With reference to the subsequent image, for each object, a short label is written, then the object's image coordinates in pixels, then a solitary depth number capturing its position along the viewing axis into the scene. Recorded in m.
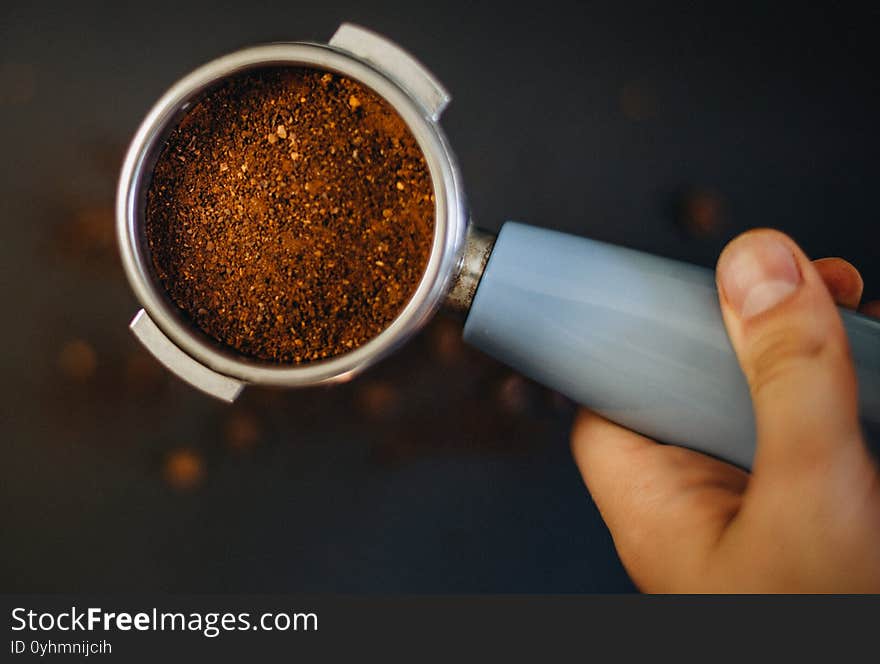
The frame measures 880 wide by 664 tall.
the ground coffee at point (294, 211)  0.21
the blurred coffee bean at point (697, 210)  0.28
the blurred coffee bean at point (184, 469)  0.29
